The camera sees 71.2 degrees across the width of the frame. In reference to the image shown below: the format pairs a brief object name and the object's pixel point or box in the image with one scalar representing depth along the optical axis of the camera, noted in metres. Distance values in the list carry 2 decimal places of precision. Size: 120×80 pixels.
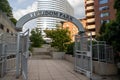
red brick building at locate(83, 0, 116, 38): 21.02
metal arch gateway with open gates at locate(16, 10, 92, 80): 4.16
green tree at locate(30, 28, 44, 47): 16.42
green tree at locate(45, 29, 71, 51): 10.76
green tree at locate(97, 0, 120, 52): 4.25
